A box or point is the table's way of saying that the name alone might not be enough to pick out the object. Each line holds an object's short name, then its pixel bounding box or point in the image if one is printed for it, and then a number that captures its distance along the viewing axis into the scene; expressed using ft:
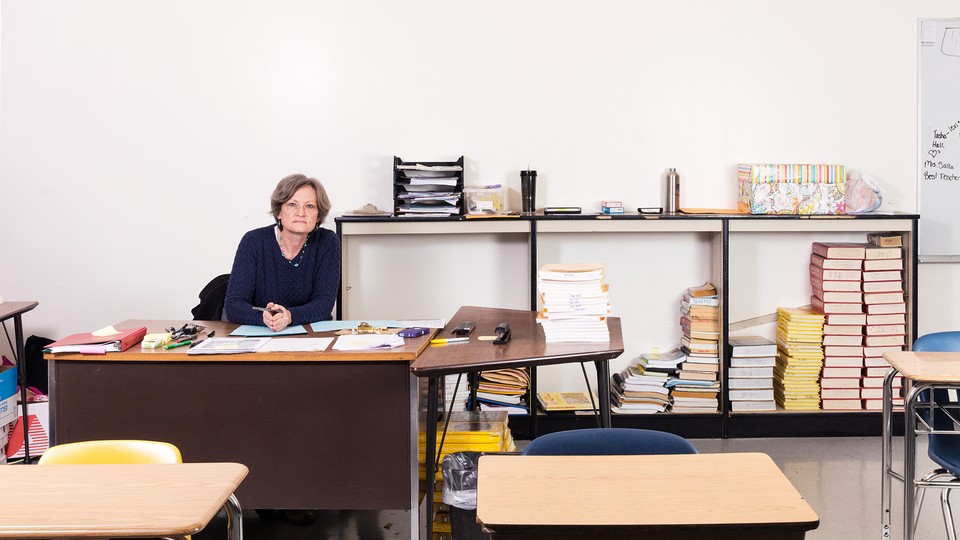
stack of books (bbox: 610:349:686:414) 17.42
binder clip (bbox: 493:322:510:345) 11.82
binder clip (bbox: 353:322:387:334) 12.71
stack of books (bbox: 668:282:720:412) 17.40
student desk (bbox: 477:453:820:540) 6.42
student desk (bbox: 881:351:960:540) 10.58
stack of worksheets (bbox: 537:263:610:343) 11.80
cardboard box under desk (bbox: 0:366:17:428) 15.56
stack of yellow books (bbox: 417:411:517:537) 12.37
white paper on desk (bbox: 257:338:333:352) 11.70
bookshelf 18.26
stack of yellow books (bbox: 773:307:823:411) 17.38
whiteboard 17.93
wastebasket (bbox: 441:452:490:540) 11.45
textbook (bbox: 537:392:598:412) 17.28
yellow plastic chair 8.37
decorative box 16.98
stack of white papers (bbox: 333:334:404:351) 11.71
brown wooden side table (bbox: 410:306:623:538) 10.66
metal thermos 17.57
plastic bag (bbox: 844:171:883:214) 17.08
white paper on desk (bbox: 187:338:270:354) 11.60
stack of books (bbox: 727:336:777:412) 17.35
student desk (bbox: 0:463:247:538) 6.53
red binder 11.64
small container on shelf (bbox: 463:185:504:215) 17.02
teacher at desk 14.06
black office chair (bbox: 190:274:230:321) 15.44
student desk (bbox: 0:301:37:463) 15.30
